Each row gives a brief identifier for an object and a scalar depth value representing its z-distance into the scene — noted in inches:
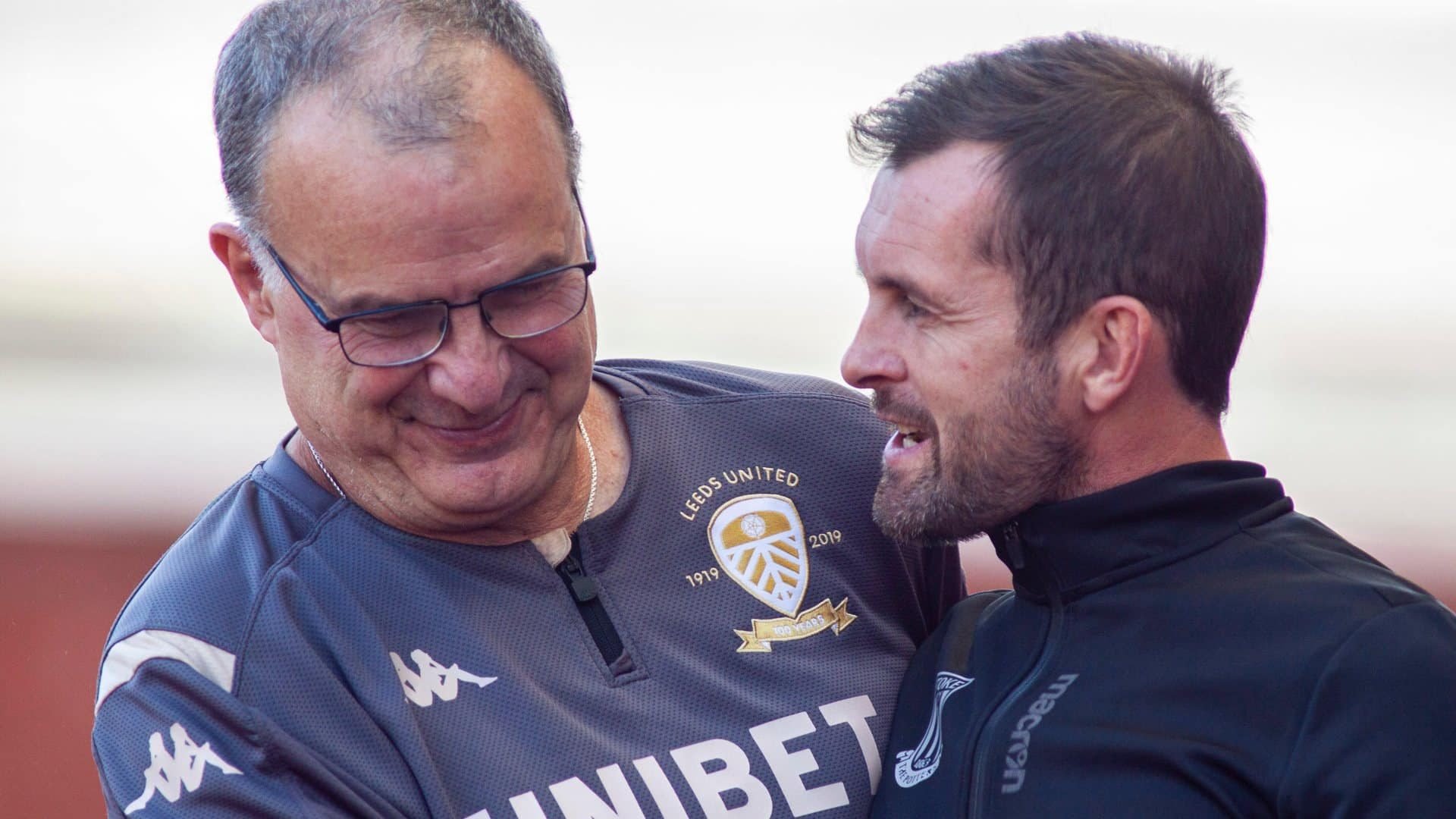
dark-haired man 353.7
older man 352.9
